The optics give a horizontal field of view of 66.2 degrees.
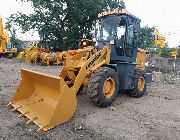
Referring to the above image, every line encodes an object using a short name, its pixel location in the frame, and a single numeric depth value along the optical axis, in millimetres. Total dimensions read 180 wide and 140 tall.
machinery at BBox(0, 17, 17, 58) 11182
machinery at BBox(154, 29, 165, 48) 12347
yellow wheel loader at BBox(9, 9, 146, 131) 2929
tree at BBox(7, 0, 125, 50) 10789
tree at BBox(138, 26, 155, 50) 12366
